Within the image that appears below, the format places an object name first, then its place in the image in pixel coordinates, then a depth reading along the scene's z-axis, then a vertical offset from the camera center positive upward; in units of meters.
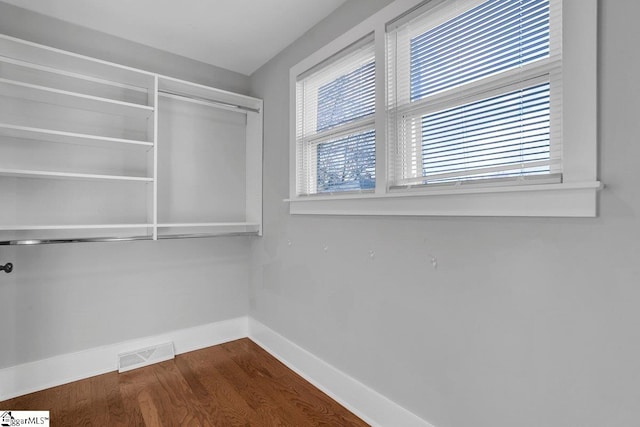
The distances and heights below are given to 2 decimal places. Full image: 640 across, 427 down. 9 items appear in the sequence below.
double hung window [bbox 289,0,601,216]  1.09 +0.45
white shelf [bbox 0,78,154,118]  1.92 +0.74
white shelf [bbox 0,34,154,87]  1.89 +0.97
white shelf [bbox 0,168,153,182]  1.80 +0.23
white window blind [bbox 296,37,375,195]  1.90 +0.58
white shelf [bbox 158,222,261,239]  2.66 -0.14
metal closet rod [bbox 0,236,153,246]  1.84 -0.16
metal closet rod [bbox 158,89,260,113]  2.53 +0.94
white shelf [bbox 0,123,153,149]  1.86 +0.48
